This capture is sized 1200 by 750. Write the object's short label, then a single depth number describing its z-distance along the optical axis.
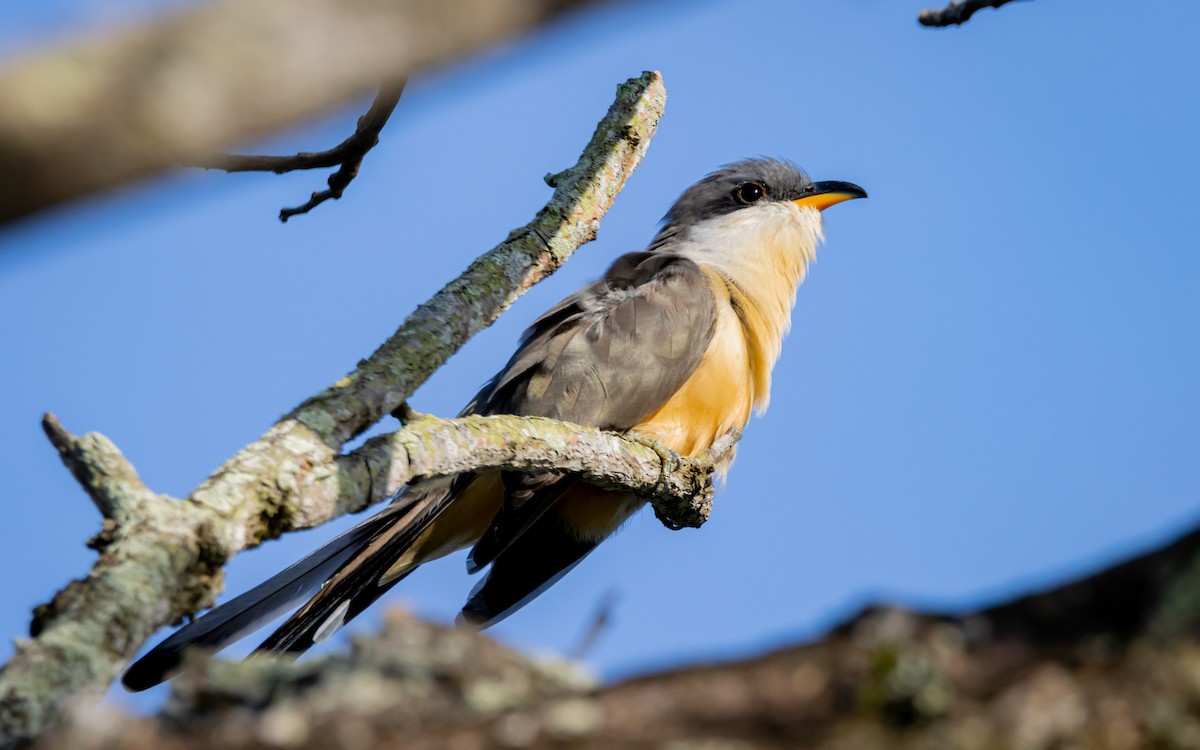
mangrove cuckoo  10.33
